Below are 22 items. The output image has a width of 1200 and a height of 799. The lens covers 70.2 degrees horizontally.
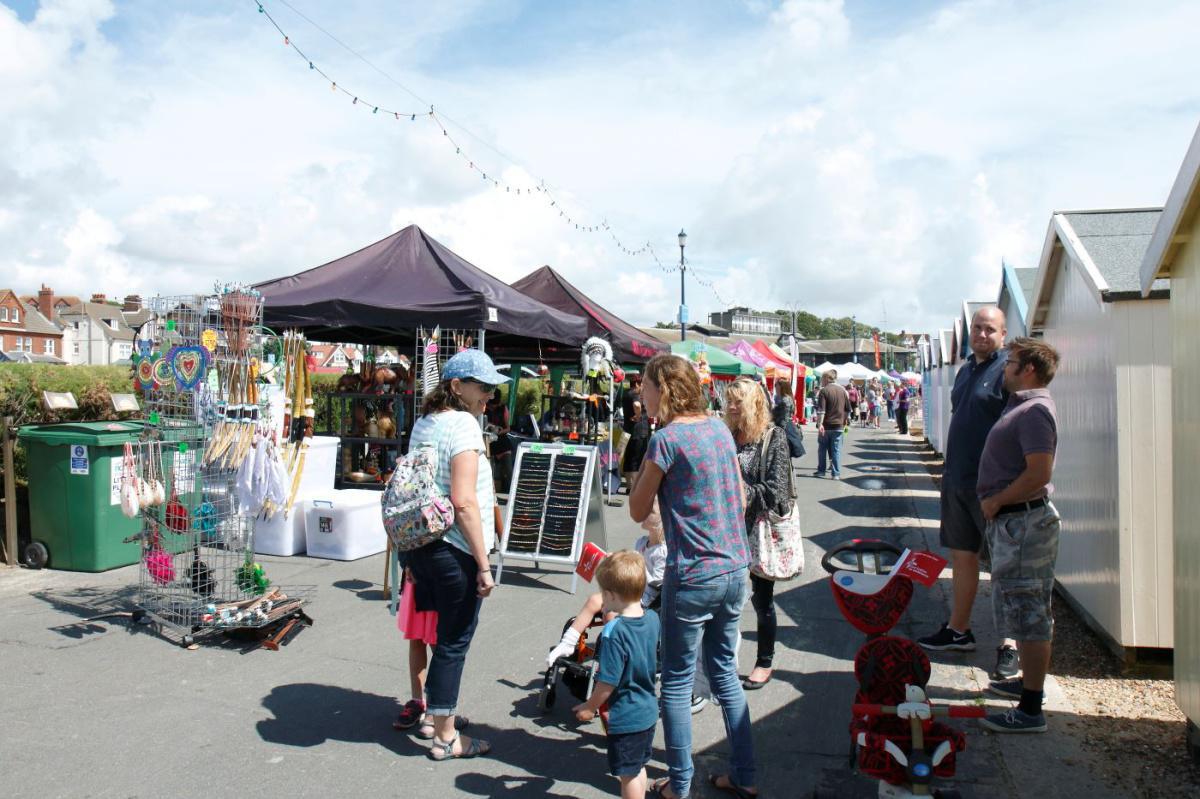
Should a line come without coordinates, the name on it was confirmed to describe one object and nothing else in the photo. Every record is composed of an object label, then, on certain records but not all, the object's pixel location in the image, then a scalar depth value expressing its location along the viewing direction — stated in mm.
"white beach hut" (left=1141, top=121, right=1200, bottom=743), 3754
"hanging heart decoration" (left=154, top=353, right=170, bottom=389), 5480
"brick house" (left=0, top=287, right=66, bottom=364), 70125
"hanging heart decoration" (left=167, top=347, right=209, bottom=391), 5422
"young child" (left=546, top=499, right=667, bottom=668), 4133
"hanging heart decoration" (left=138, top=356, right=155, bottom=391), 5500
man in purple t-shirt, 4090
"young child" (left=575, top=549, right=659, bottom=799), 3158
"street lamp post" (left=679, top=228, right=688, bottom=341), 22645
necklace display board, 7320
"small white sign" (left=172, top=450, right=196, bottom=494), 5562
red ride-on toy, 3152
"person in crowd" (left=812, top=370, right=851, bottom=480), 14977
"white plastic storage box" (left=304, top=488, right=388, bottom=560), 7773
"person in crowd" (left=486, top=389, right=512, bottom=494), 11992
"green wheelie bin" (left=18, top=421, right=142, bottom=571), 6930
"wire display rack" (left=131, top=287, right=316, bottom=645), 5488
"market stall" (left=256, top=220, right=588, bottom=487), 8602
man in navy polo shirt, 4945
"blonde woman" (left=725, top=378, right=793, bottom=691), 4445
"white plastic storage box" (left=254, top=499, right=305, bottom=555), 7996
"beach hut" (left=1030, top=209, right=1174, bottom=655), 4832
